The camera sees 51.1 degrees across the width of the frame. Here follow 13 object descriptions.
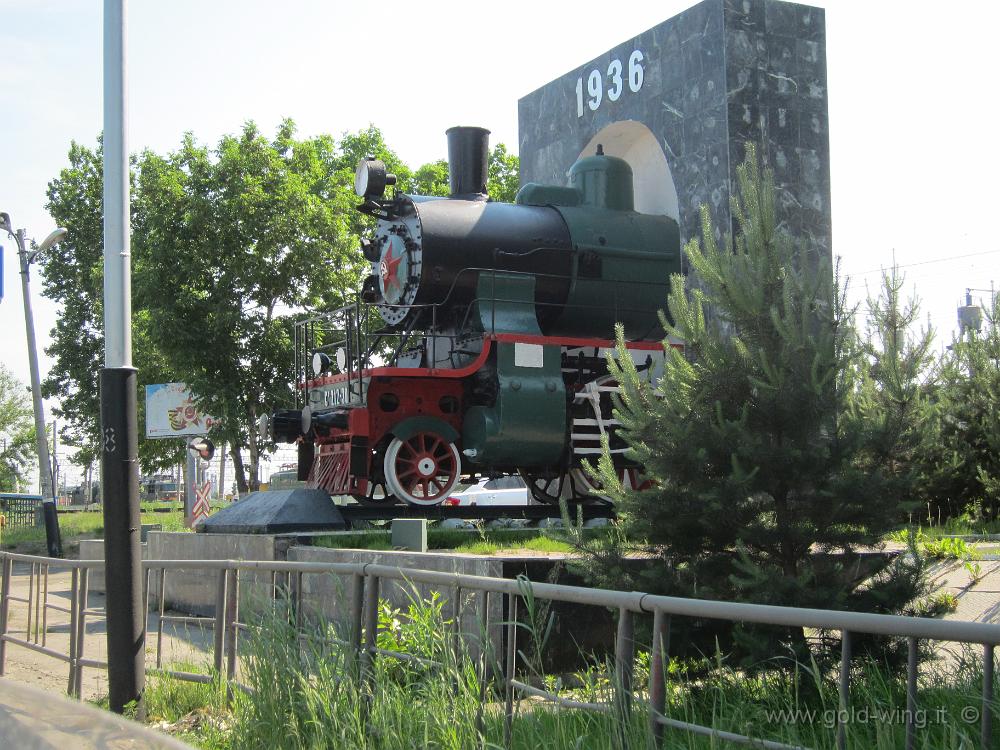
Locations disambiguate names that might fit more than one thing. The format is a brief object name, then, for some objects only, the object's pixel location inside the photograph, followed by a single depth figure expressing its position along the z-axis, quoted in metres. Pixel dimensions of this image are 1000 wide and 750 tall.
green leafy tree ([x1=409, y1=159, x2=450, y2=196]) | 34.00
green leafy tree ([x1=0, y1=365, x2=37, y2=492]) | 65.69
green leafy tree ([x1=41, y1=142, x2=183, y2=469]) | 38.22
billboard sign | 23.86
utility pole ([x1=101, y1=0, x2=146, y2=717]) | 6.86
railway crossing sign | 20.86
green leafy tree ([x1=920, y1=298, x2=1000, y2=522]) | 9.96
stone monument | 14.00
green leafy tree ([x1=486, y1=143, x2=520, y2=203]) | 34.16
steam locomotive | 11.82
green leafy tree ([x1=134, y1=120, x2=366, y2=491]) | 23.16
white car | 20.61
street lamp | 23.27
